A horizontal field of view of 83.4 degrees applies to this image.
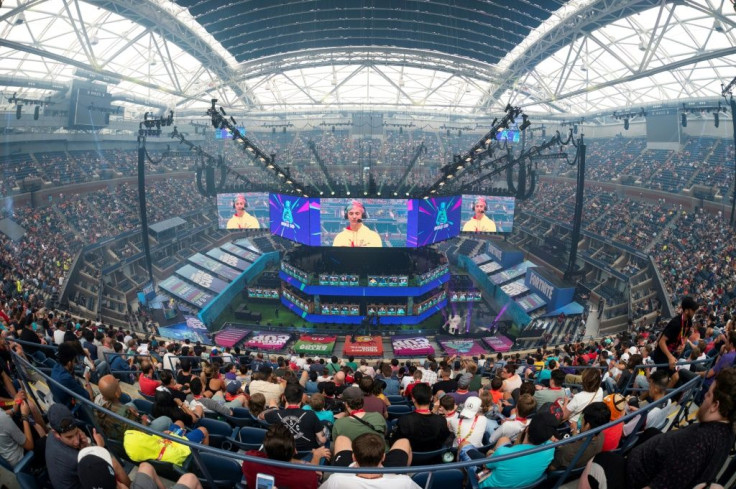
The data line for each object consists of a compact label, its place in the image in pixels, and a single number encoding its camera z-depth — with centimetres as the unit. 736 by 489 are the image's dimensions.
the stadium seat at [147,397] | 702
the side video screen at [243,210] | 3258
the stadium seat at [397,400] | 773
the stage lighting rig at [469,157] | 2687
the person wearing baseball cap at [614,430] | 419
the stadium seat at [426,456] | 448
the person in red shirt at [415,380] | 837
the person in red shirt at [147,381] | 714
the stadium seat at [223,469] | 421
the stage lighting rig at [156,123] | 2490
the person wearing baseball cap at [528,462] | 379
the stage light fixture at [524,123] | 2653
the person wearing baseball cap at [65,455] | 357
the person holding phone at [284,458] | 339
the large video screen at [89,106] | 3456
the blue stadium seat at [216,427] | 552
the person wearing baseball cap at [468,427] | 485
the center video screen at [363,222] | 2606
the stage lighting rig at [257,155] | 2766
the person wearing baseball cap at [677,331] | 602
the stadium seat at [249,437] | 510
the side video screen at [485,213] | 3203
